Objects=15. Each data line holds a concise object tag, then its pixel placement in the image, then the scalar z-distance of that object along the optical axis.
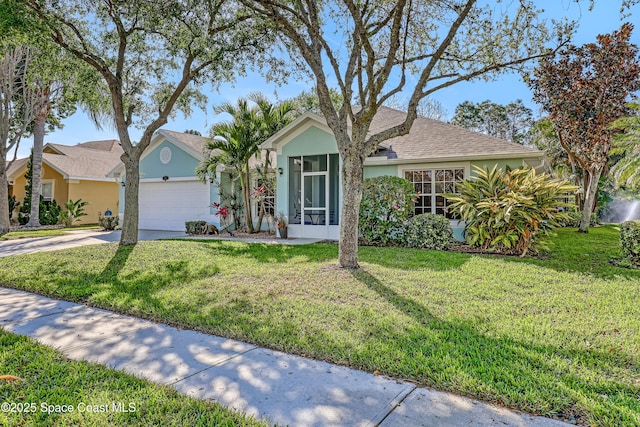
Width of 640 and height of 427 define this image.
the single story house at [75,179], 21.47
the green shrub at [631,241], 8.34
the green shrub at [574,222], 20.28
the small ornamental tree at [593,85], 13.75
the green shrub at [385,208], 11.34
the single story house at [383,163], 11.86
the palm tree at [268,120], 14.13
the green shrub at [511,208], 9.29
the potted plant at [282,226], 13.57
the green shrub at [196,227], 15.43
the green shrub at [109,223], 17.59
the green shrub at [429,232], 10.78
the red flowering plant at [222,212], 15.05
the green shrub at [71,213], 19.84
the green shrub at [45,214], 20.22
